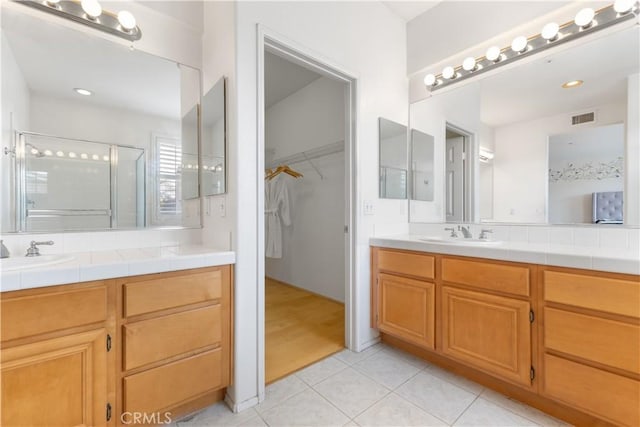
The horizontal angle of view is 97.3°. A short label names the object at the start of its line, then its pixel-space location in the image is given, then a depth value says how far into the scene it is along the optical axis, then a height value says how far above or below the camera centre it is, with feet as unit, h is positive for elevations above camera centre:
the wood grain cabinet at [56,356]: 3.22 -1.73
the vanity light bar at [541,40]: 5.14 +3.62
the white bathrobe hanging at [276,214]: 11.76 +0.00
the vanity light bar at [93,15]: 4.64 +3.44
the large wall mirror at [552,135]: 5.25 +1.70
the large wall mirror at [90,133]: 4.64 +1.55
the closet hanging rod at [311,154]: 10.06 +2.36
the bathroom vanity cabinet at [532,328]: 3.92 -1.97
